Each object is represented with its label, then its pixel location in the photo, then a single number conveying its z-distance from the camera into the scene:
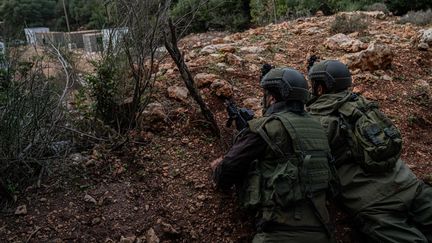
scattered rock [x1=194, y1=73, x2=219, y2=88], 4.13
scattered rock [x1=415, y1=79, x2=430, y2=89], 4.99
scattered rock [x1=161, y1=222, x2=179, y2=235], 2.84
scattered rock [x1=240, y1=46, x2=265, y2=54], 5.58
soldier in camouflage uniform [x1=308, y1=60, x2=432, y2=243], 2.86
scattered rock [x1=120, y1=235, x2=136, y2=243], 2.74
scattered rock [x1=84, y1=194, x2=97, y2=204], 2.99
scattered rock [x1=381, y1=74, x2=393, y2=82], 5.05
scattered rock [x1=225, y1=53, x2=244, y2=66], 4.81
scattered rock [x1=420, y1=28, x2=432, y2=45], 5.94
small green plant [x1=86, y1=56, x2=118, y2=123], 3.56
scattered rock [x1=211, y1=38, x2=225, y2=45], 6.38
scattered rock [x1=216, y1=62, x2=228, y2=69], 4.65
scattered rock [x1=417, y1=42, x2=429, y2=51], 5.85
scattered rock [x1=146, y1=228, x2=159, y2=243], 2.77
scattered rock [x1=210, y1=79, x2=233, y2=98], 4.02
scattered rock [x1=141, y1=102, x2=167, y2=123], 3.65
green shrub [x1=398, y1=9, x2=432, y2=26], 7.49
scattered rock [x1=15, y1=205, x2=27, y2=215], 2.81
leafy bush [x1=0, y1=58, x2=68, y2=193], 2.88
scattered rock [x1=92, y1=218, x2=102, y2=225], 2.84
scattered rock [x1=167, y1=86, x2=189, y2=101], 3.97
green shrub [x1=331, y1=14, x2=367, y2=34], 6.88
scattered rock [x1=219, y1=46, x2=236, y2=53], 5.36
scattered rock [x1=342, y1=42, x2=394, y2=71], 5.12
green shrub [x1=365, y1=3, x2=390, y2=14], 10.23
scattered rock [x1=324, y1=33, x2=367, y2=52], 5.69
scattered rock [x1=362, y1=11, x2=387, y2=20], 8.24
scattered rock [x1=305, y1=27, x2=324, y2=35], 6.82
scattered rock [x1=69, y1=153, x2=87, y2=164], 3.29
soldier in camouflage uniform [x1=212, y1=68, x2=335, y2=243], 2.44
